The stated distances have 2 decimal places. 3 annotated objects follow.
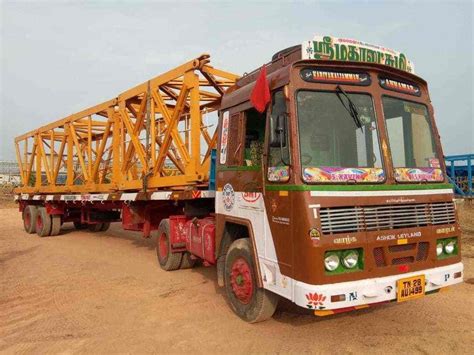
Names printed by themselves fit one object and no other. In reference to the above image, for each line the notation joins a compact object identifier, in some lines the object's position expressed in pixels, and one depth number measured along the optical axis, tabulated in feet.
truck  11.48
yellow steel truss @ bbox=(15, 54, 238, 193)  21.50
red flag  13.03
